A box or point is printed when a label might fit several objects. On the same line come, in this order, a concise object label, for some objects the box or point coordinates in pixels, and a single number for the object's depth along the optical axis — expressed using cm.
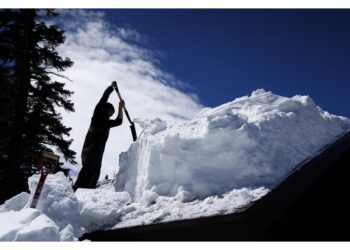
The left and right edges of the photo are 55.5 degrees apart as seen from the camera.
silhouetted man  601
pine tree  1272
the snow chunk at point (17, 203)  465
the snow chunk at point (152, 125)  595
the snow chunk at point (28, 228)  336
